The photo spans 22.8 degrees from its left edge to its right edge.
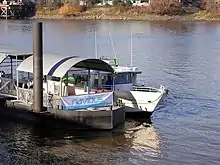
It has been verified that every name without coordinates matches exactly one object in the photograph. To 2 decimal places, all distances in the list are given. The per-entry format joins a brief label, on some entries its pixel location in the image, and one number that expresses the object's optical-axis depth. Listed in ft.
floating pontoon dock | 88.84
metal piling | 88.74
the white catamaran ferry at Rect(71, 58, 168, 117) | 98.73
